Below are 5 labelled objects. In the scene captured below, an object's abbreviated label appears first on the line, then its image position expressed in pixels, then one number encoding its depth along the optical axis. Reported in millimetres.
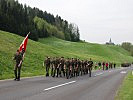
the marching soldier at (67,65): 24098
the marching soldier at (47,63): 24800
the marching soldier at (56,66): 24659
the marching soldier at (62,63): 24328
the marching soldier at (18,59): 18578
